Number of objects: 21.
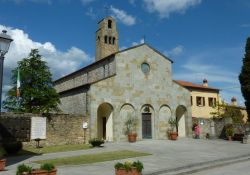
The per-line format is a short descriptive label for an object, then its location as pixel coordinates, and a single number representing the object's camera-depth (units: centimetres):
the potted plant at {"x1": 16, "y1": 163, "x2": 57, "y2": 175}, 661
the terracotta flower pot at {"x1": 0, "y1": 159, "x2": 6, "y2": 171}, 930
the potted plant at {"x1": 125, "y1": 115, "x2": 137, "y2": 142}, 2087
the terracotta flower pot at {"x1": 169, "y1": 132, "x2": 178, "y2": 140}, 2136
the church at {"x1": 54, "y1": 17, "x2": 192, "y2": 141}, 2038
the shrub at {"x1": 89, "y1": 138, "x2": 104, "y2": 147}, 1648
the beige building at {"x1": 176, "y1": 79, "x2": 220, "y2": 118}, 3268
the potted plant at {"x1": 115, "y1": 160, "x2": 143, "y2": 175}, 776
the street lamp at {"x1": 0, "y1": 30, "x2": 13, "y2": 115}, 767
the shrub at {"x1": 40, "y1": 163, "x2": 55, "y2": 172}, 707
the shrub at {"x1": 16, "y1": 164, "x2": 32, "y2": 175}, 659
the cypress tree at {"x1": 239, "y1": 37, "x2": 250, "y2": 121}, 2519
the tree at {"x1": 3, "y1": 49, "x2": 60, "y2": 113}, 1952
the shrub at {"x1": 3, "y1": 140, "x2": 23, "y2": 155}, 1383
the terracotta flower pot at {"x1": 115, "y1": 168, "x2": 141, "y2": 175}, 776
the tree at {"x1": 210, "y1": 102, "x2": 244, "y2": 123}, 2943
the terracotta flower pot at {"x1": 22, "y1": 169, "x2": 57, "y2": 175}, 674
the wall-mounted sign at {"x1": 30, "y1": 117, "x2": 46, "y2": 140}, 1439
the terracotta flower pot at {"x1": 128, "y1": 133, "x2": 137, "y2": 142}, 1978
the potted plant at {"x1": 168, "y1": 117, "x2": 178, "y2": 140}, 2192
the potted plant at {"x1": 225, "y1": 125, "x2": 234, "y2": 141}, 2234
